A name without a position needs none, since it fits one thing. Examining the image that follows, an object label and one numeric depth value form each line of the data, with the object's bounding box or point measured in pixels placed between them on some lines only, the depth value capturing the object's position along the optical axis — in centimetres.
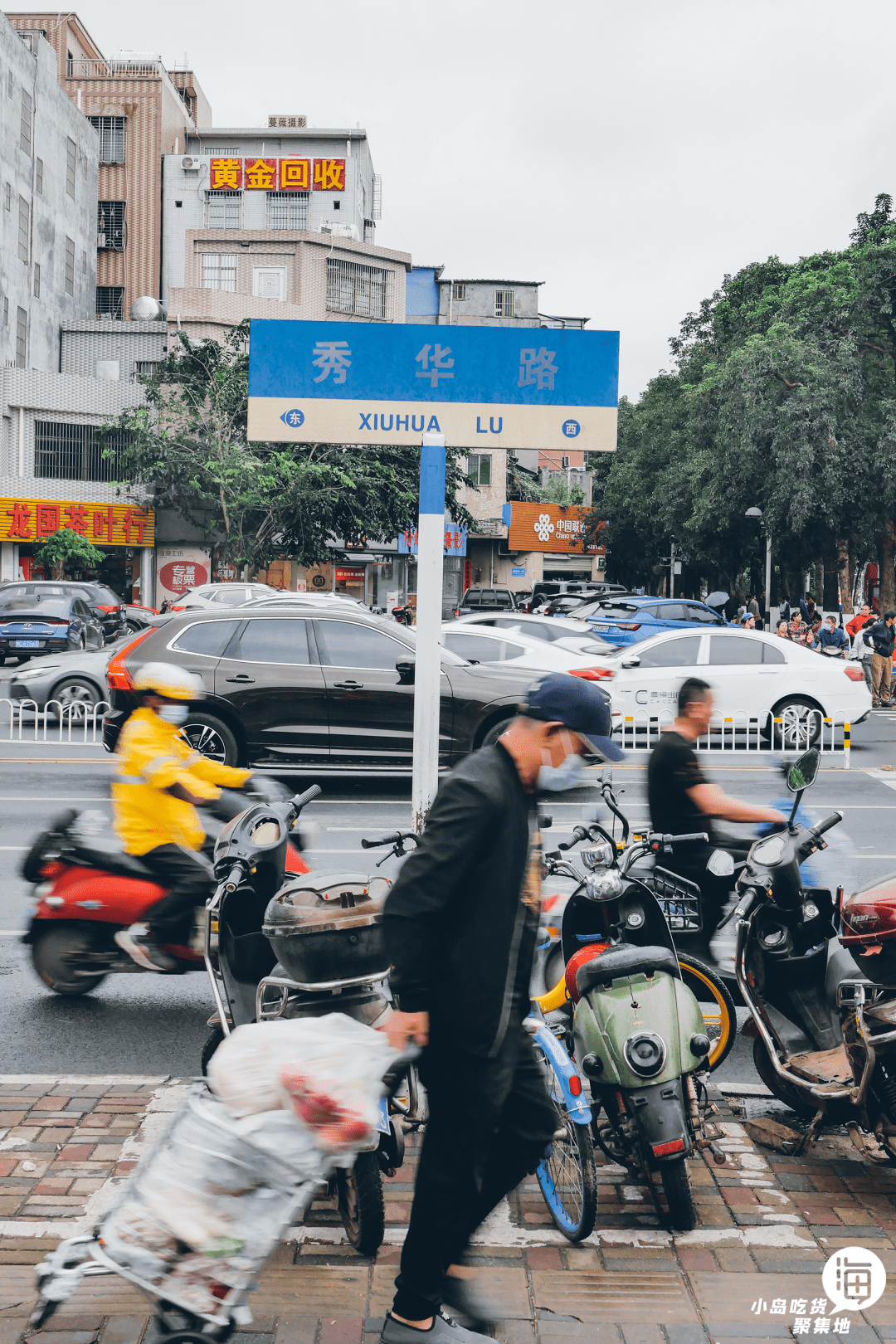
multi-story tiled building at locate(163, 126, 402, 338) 4306
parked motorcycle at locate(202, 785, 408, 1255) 344
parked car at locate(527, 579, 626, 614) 3919
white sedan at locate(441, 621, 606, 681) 1239
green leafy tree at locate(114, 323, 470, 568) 3272
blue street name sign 634
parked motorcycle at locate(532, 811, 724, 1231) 354
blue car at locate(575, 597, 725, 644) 2188
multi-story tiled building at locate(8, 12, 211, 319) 4847
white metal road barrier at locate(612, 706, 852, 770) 1453
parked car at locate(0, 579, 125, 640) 2466
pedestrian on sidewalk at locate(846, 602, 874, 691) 2102
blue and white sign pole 614
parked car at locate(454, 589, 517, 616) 3988
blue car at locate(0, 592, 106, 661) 2355
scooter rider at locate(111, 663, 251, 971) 515
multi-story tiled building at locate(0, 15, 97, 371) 3872
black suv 1084
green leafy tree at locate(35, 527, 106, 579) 3369
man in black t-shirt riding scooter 502
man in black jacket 267
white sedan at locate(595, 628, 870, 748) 1466
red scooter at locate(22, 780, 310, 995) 524
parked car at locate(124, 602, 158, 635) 2855
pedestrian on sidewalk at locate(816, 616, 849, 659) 2136
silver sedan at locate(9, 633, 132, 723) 1505
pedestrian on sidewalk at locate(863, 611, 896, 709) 1972
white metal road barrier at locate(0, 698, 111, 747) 1401
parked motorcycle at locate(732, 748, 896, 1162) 386
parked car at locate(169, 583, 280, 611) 2275
